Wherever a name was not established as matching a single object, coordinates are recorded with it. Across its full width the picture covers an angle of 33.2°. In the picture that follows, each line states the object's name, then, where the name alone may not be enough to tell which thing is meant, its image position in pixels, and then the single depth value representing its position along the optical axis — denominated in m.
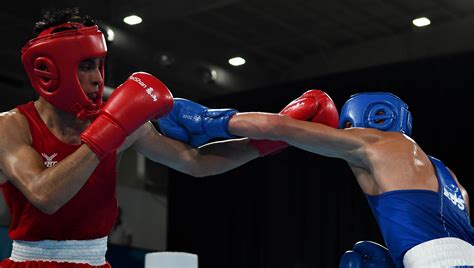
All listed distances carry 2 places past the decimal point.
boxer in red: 2.18
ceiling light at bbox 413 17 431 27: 6.53
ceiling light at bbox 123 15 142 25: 7.05
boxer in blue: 2.90
